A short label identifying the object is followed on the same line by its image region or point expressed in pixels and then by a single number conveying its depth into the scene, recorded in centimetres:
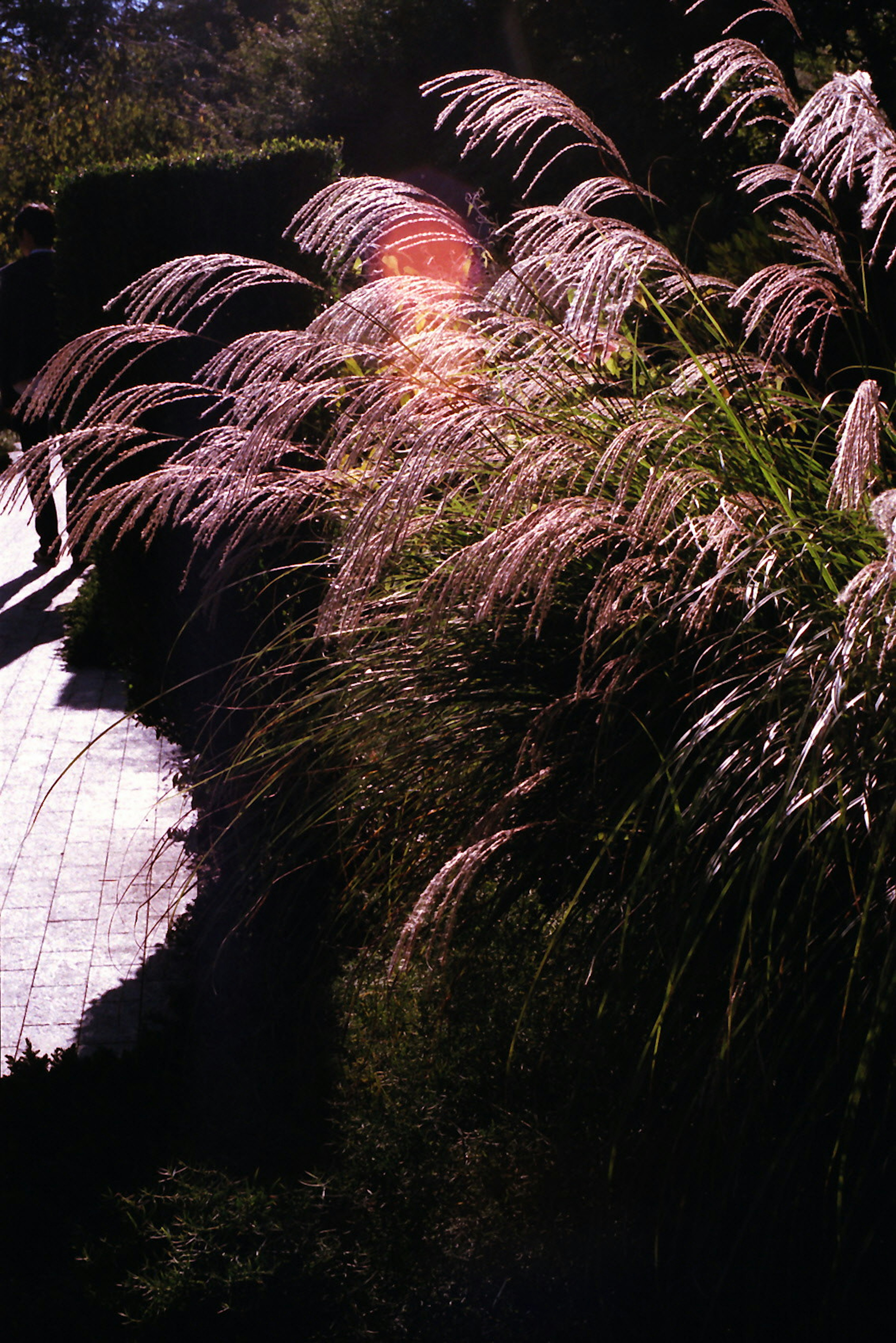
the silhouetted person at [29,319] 879
